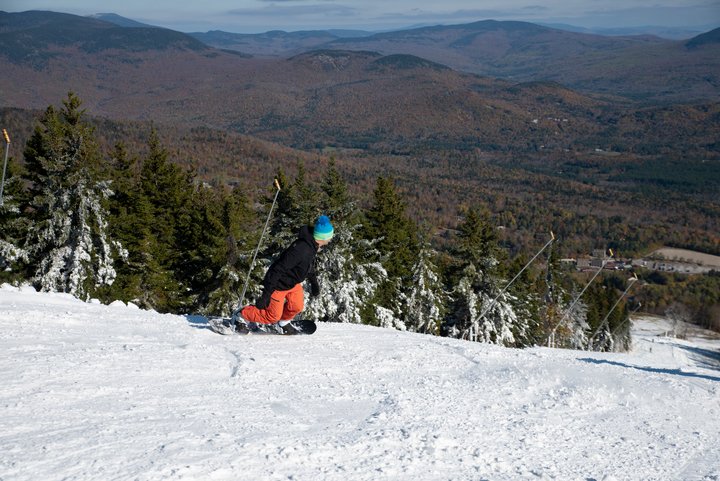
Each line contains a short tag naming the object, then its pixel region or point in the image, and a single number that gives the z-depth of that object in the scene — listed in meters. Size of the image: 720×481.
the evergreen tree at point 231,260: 23.38
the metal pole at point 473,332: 30.16
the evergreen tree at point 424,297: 29.75
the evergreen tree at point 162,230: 25.44
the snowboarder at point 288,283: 9.47
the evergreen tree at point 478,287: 31.02
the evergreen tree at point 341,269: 24.06
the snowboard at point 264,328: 10.13
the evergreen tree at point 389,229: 30.33
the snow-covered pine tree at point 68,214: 21.91
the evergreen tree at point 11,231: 20.92
